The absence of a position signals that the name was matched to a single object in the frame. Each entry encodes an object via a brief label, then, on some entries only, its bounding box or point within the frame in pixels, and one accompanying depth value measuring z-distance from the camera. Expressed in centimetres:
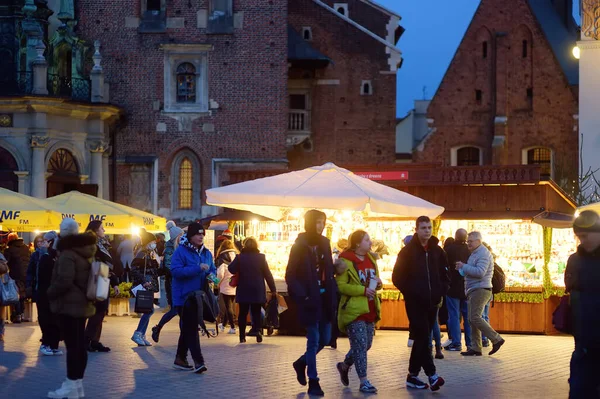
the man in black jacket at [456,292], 1791
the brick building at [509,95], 4862
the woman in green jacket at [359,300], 1268
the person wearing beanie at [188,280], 1425
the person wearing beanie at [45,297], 1577
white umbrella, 1780
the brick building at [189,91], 3912
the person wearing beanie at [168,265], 1767
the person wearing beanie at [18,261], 2219
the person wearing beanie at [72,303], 1174
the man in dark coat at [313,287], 1257
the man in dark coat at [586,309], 937
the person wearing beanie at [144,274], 1783
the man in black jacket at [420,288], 1280
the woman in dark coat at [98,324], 1653
